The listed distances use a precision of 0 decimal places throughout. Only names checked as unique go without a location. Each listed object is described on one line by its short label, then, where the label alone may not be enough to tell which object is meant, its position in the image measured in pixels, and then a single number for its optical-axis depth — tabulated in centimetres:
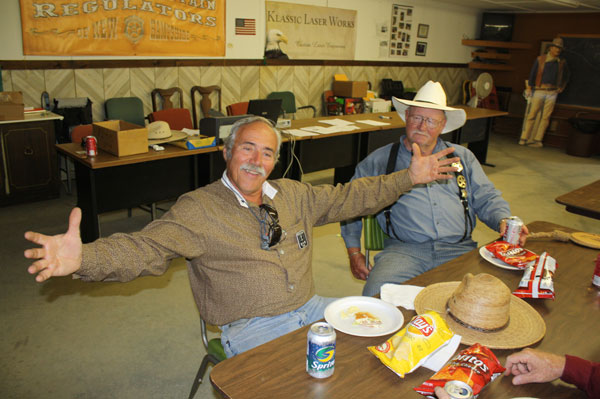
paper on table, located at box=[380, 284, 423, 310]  165
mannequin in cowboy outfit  913
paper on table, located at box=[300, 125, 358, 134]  496
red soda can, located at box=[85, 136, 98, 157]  347
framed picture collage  889
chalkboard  918
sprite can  126
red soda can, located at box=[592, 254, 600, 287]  184
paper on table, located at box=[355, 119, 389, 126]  561
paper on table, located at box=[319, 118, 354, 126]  545
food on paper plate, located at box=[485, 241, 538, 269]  195
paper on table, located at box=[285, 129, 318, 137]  470
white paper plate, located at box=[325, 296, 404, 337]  149
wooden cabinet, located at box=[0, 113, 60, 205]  470
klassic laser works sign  718
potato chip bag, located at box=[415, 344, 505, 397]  121
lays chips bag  131
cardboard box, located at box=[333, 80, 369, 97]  758
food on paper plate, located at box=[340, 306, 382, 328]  154
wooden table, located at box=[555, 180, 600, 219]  271
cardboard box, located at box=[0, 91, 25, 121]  457
